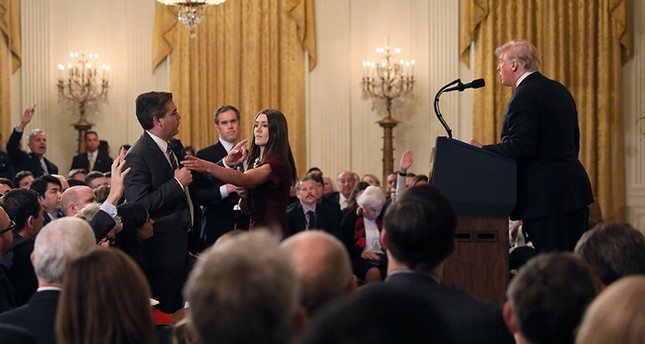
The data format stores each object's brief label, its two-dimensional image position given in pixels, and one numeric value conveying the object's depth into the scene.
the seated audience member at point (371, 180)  11.44
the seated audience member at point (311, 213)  9.01
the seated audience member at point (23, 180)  8.95
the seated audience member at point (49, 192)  7.59
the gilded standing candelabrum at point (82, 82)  13.07
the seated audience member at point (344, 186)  11.42
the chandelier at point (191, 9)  11.08
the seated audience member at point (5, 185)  7.79
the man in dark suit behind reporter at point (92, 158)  12.65
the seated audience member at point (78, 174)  10.49
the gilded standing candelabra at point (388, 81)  12.78
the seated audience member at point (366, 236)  8.92
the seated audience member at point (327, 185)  11.49
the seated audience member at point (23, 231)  5.00
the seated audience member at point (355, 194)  9.79
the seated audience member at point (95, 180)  9.09
